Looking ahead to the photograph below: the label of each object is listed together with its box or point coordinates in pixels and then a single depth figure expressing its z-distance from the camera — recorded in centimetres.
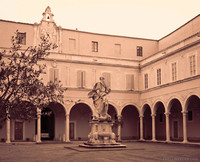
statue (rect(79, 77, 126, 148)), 2048
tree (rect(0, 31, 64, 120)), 982
